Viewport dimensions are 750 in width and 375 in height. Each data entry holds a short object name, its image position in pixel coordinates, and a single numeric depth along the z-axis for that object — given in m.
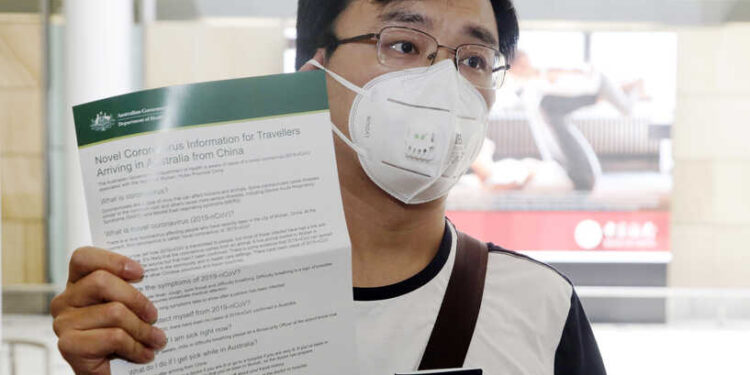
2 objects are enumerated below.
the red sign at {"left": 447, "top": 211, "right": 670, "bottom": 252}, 4.40
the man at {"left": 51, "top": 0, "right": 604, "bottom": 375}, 1.09
